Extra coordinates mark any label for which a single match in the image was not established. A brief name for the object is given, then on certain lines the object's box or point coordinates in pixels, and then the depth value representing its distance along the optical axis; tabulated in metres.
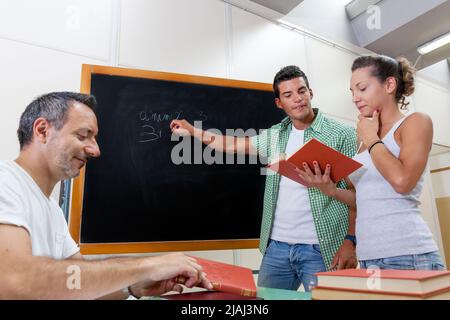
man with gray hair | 0.61
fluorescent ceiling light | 3.09
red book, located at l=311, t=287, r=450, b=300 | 0.49
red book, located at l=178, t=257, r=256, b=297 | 0.65
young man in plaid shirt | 1.41
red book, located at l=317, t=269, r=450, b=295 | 0.51
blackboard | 1.49
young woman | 1.00
